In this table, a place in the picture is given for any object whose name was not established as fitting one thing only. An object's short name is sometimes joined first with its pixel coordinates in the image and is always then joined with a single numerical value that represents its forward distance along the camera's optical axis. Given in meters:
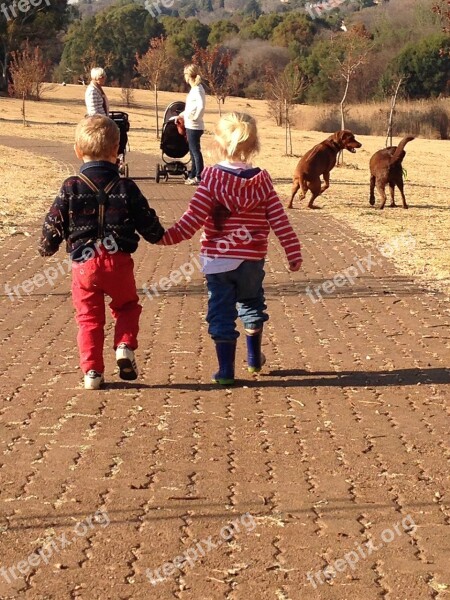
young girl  6.62
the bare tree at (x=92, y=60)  57.85
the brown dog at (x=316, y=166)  16.55
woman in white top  18.30
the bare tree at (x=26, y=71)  49.89
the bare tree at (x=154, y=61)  51.00
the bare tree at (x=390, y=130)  33.44
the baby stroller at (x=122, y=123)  18.03
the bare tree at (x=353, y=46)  34.19
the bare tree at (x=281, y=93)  41.72
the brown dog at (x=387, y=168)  16.67
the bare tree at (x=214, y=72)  44.52
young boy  6.45
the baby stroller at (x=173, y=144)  19.42
